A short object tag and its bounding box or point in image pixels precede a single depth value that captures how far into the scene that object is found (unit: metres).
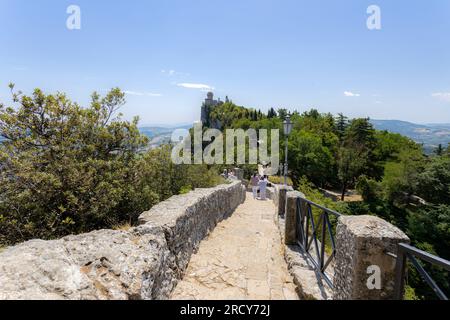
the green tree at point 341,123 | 60.25
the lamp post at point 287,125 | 12.21
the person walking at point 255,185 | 18.07
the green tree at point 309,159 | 39.62
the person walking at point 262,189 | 16.41
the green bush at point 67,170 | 5.80
